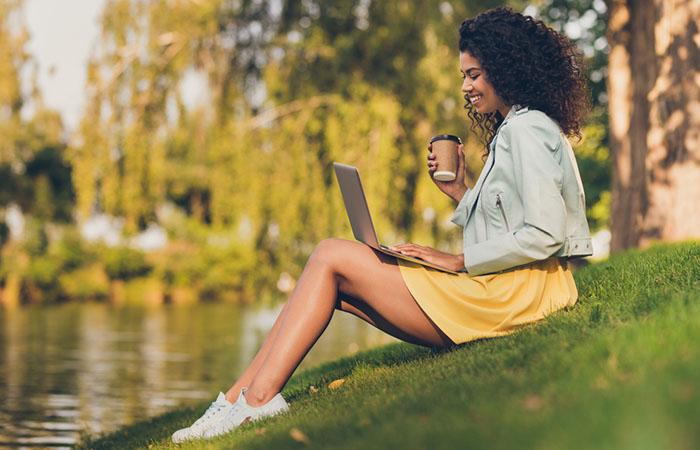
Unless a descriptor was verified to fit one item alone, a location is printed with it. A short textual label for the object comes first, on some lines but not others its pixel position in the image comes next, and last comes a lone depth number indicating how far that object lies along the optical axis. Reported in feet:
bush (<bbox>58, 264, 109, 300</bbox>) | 130.00
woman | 15.10
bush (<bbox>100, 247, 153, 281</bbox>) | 130.72
